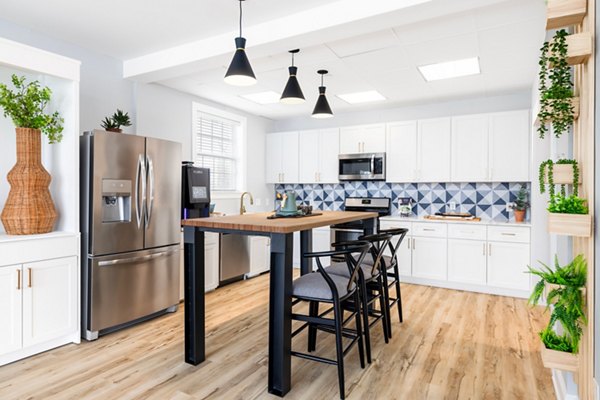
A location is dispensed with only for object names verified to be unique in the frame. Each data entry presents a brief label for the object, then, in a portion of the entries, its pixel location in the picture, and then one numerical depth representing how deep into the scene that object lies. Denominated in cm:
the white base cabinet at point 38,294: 254
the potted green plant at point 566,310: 153
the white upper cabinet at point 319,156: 582
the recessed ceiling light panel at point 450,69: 372
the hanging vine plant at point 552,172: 159
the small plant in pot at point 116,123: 339
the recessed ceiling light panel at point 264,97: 493
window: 512
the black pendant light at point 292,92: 311
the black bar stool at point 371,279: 259
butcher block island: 217
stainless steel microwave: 540
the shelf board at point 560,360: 161
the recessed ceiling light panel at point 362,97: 485
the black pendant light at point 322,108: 357
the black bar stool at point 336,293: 219
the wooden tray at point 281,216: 286
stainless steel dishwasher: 472
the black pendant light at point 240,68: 248
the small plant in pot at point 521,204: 461
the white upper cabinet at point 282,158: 615
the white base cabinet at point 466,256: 435
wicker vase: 274
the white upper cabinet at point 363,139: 544
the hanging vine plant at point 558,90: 154
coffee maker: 416
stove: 514
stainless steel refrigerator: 303
